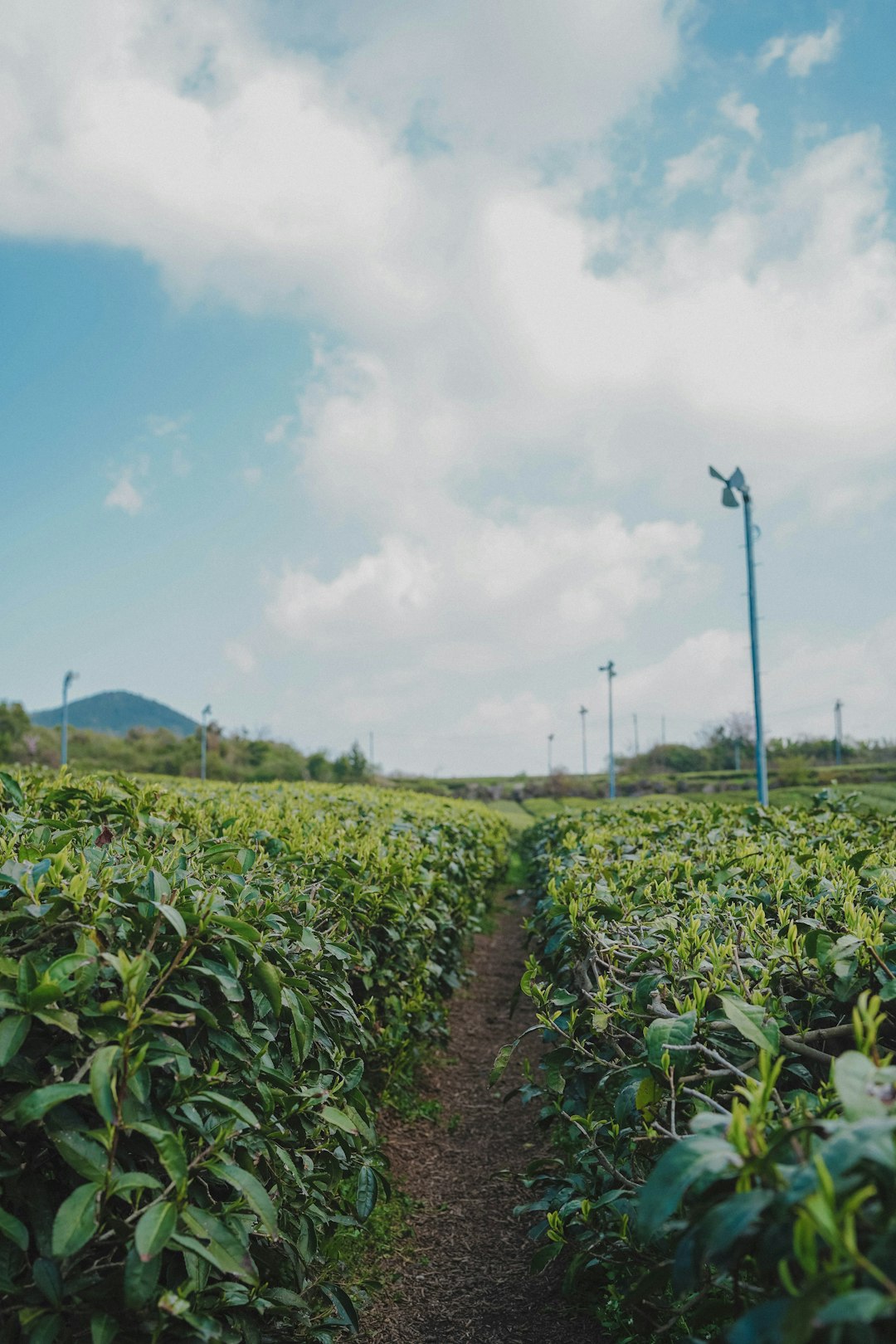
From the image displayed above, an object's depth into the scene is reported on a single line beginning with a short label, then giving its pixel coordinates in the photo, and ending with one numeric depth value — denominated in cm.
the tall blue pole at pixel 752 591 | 1409
